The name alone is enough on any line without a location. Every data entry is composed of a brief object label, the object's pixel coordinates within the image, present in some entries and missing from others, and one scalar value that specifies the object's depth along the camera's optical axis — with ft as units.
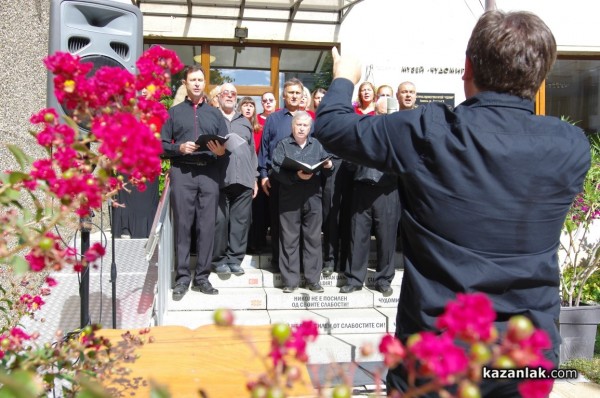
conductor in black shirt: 4.90
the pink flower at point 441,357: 2.23
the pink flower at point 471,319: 2.30
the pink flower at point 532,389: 2.35
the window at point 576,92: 34.37
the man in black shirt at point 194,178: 18.19
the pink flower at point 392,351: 2.52
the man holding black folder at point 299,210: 19.56
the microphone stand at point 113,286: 14.06
